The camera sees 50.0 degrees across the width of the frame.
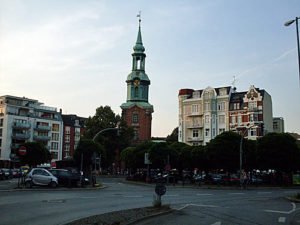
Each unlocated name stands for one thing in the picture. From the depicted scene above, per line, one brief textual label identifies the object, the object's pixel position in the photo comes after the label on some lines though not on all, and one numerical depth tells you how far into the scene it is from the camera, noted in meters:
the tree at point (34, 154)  40.15
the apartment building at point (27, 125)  73.32
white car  25.04
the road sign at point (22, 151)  24.65
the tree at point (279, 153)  39.55
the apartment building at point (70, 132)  89.33
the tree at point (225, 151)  38.79
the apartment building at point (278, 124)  77.24
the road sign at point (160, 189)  13.14
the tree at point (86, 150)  32.44
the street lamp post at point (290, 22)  20.27
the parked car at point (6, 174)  39.85
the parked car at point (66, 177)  27.16
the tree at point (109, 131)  64.44
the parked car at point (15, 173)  48.40
